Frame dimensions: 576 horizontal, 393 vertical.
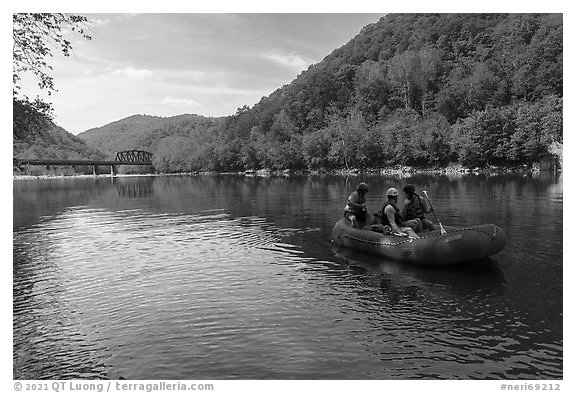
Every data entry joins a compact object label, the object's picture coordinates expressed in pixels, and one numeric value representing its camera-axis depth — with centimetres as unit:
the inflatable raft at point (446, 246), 1433
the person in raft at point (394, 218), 1611
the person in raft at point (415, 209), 1683
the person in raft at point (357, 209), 1862
